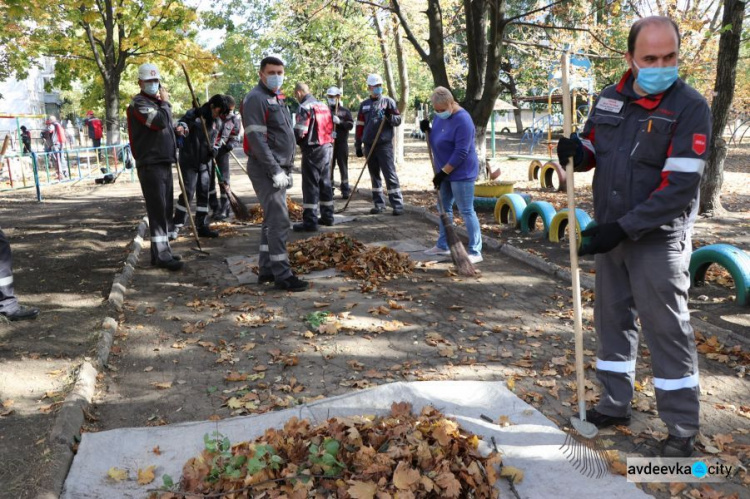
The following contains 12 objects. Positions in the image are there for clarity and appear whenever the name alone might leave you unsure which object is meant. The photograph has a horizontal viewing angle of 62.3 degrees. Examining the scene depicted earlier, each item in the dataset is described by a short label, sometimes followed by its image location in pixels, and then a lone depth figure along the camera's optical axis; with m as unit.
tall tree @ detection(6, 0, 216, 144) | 16.58
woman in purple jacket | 7.29
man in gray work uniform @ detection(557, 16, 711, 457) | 3.14
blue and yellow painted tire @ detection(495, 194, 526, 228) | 9.45
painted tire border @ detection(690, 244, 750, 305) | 5.57
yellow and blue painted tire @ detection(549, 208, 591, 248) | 8.33
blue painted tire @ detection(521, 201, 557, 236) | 8.69
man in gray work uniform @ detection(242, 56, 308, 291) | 6.36
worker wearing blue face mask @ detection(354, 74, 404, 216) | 10.67
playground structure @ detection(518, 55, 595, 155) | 19.81
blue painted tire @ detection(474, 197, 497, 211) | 11.10
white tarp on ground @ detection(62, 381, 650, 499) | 3.21
